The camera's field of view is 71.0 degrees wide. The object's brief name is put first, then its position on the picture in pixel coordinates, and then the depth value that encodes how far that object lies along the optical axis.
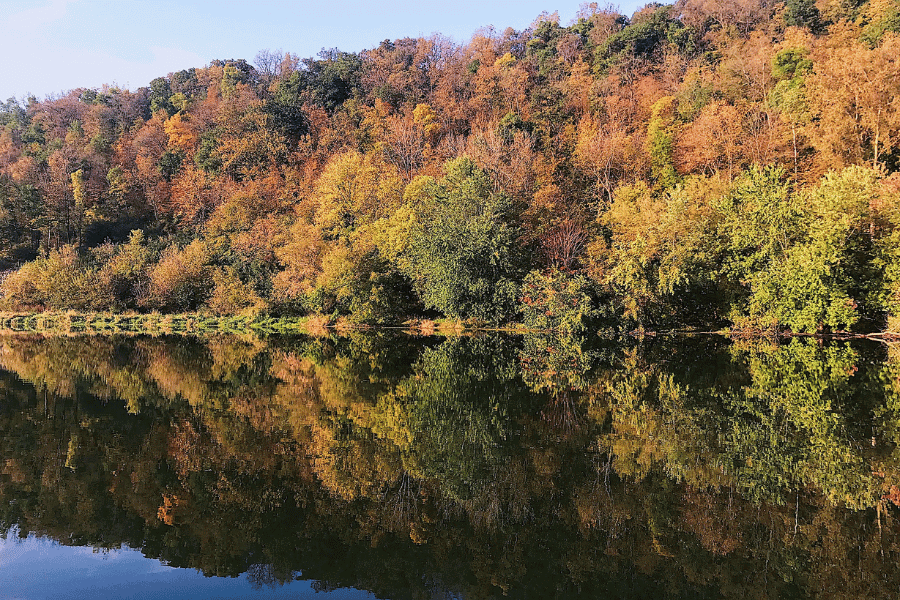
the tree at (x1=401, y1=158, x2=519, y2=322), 37.34
